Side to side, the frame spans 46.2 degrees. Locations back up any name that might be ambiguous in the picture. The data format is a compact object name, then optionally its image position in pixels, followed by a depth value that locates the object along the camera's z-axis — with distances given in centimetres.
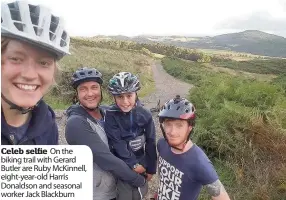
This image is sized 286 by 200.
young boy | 125
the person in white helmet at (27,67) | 78
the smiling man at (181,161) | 108
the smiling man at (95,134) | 110
